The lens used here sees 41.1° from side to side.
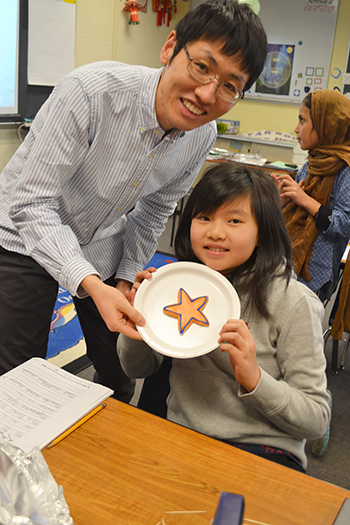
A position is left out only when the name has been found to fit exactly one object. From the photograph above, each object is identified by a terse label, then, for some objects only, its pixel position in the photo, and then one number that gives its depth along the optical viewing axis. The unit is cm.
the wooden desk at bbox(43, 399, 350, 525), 71
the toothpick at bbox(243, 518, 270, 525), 69
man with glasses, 117
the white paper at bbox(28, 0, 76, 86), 395
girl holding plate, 99
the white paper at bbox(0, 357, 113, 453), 84
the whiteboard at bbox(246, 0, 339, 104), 537
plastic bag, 54
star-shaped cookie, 103
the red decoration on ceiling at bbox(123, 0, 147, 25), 489
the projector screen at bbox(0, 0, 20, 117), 356
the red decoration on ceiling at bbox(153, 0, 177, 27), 555
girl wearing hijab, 236
